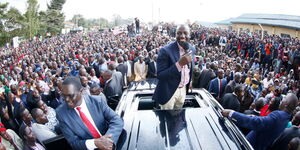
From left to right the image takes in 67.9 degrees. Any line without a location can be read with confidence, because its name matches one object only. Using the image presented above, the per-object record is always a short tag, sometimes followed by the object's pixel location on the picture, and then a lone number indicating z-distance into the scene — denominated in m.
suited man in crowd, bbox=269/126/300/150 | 2.85
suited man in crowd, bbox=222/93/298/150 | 2.52
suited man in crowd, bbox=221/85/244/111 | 4.14
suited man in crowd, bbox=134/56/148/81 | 7.72
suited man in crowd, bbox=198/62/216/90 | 6.24
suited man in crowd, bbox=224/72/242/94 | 4.96
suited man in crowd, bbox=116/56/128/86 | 7.06
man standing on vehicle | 2.78
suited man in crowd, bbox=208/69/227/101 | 5.32
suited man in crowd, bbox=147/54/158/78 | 7.36
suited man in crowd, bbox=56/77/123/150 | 2.17
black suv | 2.06
